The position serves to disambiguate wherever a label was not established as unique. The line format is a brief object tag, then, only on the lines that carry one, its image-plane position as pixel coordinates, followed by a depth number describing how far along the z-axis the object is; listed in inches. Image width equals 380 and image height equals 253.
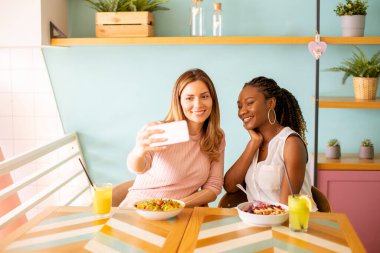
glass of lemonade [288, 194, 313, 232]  75.3
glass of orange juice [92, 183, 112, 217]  82.2
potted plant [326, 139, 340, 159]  130.6
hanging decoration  124.2
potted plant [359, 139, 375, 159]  130.9
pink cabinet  124.6
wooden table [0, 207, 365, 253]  70.2
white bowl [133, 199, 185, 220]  78.9
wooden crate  131.0
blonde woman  97.3
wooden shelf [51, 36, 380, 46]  126.7
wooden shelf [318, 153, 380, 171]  124.3
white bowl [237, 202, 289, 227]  76.9
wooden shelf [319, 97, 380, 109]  124.0
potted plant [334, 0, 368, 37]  127.1
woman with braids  96.3
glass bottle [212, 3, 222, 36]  132.8
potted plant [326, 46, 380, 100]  127.6
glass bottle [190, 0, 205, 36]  132.8
